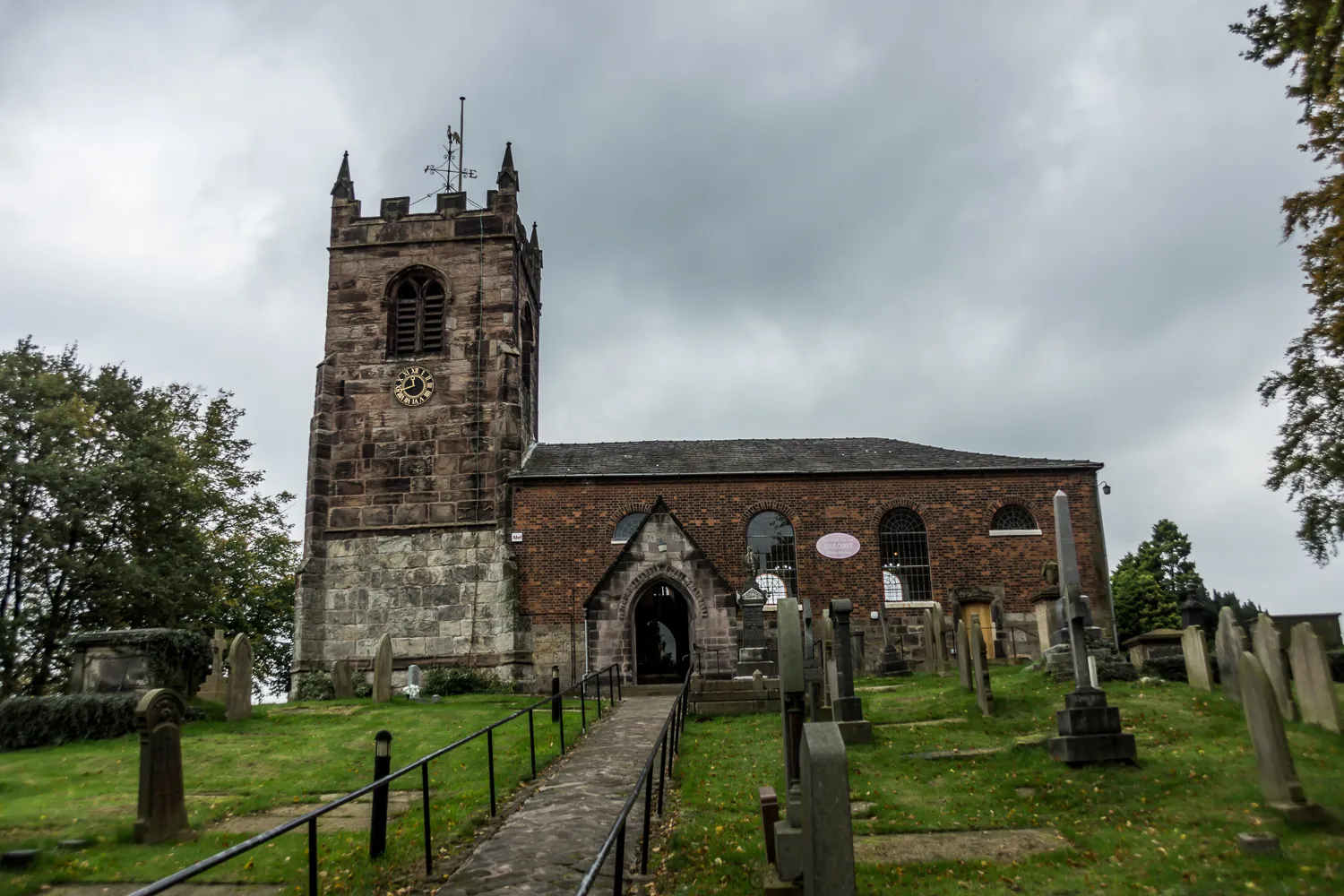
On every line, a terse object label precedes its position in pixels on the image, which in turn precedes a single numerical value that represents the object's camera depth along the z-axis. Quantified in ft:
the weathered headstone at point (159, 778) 30.76
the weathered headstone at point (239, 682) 58.13
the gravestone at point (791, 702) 24.73
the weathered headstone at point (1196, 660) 49.34
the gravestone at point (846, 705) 44.37
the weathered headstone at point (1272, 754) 26.83
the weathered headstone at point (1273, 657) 39.70
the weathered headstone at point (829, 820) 16.29
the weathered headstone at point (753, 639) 65.57
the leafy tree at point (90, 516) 90.99
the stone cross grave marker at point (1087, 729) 35.96
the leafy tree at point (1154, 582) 114.73
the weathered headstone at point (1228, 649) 44.19
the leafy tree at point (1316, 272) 23.58
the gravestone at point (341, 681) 74.13
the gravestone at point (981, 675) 47.73
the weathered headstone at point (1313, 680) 36.52
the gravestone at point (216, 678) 71.26
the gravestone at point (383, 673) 68.18
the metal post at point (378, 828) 27.63
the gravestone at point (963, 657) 53.33
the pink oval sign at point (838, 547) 88.02
